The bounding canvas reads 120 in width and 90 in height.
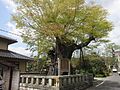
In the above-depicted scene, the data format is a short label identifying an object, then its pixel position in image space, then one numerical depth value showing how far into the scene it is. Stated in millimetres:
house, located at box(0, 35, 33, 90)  7962
